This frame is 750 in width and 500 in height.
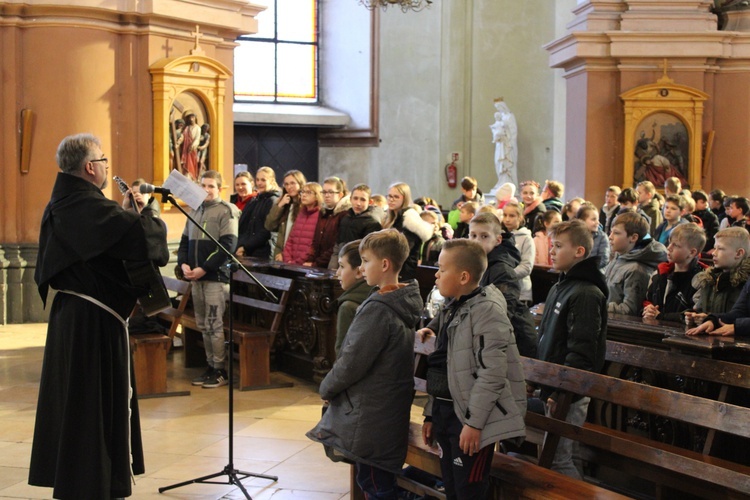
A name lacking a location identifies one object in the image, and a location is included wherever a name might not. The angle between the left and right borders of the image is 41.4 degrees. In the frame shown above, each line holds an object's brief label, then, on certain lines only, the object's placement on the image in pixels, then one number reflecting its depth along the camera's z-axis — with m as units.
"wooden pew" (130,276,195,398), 7.72
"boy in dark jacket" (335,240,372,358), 5.24
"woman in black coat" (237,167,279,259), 10.23
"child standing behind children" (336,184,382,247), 8.57
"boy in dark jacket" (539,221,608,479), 4.68
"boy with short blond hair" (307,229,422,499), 4.25
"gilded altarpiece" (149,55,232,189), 12.59
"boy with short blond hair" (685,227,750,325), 5.45
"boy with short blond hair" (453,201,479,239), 9.44
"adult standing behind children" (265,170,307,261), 9.67
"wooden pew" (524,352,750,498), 3.83
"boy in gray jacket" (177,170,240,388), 8.12
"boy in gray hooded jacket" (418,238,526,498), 3.82
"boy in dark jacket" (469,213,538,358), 5.64
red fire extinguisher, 20.78
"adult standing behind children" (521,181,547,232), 10.65
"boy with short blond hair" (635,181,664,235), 11.52
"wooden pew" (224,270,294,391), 8.11
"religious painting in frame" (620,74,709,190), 14.59
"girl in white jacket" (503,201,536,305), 7.90
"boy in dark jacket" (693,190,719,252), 10.90
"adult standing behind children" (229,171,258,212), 11.05
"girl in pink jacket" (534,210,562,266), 9.59
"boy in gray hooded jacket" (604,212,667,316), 6.26
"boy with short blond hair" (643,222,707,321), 5.84
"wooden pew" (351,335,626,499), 3.90
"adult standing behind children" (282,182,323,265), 9.13
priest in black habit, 4.64
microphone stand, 5.36
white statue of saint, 19.89
